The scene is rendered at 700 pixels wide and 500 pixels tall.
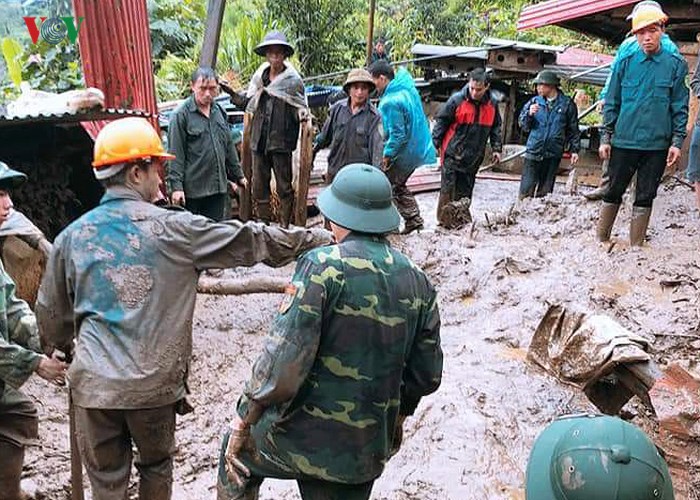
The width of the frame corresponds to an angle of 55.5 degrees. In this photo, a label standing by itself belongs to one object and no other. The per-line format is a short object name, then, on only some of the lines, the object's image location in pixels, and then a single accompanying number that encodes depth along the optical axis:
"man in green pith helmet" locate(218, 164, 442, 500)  2.37
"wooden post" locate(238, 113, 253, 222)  7.34
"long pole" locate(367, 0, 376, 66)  13.92
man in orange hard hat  2.69
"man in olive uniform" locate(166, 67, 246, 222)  5.87
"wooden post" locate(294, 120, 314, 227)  7.06
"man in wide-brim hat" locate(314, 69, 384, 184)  6.97
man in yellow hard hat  5.44
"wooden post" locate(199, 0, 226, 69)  7.24
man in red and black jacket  7.80
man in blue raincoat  7.49
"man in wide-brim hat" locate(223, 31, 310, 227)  6.88
